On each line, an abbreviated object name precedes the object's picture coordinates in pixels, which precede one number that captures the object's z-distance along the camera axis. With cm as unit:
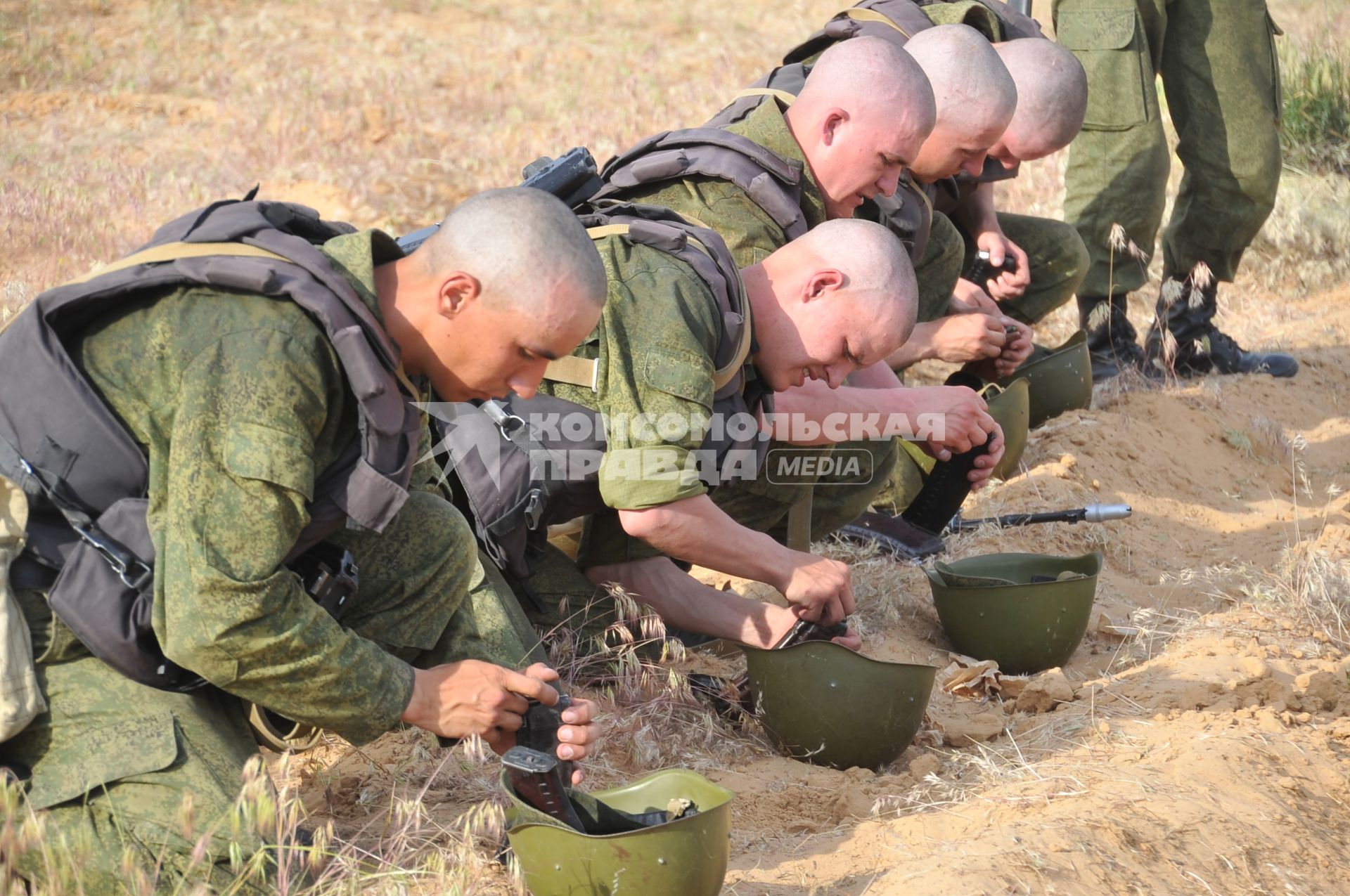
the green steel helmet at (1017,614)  737
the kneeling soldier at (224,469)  434
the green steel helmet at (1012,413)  943
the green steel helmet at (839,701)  604
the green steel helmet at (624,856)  450
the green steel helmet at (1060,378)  1072
